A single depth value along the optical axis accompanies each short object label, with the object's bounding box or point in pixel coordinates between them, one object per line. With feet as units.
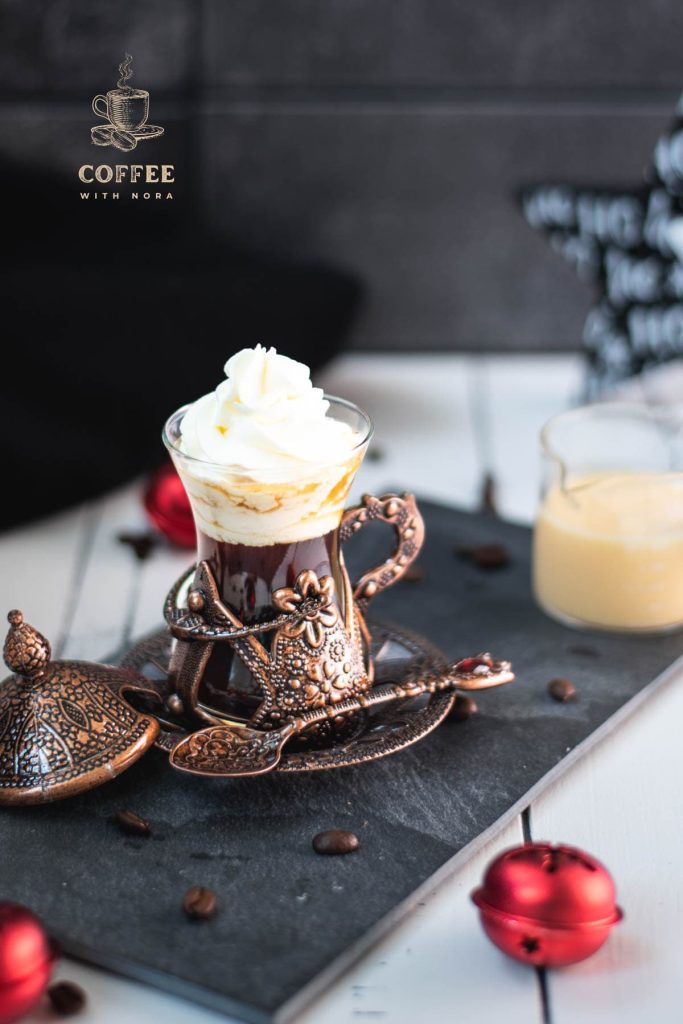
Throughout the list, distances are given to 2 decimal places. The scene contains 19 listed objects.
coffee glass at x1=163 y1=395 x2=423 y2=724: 2.10
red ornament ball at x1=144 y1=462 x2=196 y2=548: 2.70
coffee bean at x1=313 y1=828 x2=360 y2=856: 2.06
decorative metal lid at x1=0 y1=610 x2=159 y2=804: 2.08
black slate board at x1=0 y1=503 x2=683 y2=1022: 1.93
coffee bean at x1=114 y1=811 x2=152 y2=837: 2.07
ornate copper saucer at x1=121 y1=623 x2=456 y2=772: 2.12
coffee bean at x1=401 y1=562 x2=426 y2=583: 2.60
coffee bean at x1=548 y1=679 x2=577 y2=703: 2.31
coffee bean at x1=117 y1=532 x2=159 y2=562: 2.70
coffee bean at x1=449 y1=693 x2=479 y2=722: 2.27
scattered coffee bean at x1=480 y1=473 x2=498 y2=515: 2.83
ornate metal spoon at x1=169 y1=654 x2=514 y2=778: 2.09
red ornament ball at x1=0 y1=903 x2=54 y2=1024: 1.87
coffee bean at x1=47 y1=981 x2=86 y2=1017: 1.90
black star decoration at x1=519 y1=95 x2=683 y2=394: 2.95
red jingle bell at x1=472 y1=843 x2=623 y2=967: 1.93
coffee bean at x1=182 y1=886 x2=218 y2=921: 1.97
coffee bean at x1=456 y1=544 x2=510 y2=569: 2.64
